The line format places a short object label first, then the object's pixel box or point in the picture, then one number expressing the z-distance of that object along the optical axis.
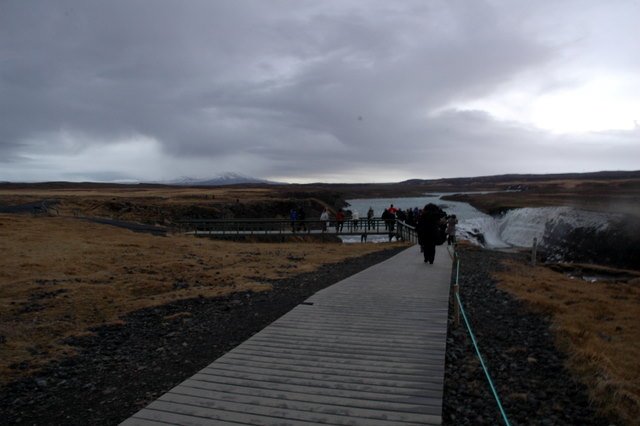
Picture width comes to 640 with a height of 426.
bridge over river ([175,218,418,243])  30.02
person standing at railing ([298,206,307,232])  32.58
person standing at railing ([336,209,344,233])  30.52
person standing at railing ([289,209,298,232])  32.53
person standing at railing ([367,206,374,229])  31.59
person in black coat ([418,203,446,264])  14.91
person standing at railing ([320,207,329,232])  32.59
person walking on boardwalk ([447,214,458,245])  22.73
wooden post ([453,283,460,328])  8.62
